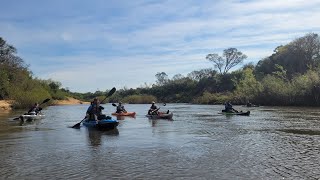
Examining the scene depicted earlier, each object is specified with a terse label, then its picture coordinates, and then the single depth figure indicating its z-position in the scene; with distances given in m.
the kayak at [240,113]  22.52
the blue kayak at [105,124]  13.75
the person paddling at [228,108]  24.15
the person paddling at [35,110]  20.40
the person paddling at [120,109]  23.81
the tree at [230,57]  69.96
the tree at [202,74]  72.96
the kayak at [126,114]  23.17
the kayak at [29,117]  18.70
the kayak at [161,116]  20.58
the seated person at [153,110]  21.21
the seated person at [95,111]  14.69
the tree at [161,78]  83.47
